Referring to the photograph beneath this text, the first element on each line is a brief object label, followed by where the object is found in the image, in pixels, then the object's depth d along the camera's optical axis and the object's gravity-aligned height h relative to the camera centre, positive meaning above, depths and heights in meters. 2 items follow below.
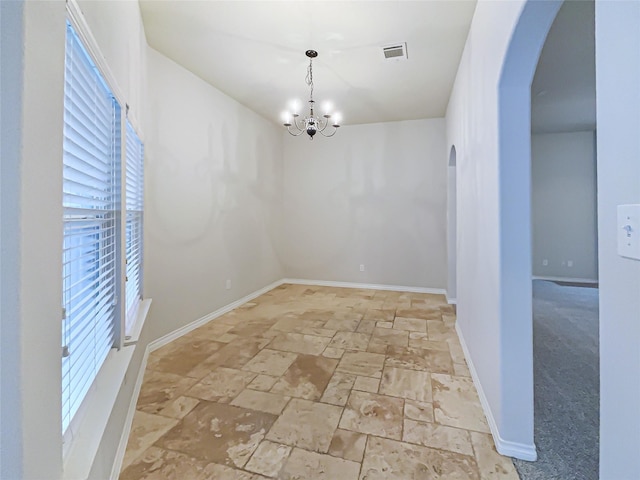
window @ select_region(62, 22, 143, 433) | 1.16 +0.09
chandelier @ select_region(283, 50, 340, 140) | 3.10 +1.62
